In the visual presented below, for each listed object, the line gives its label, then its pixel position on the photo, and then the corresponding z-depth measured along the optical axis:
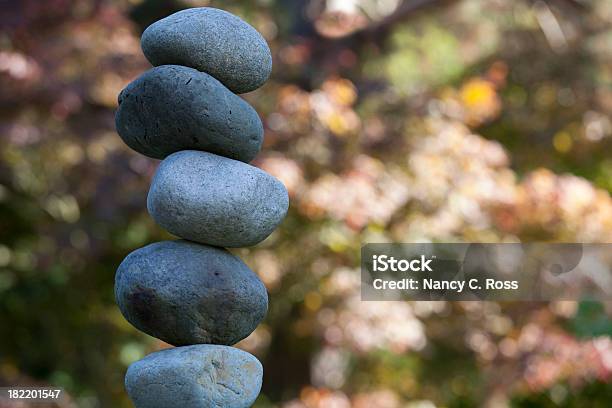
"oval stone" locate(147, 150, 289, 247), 4.53
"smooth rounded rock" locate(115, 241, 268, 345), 4.52
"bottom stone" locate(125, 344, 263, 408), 4.48
